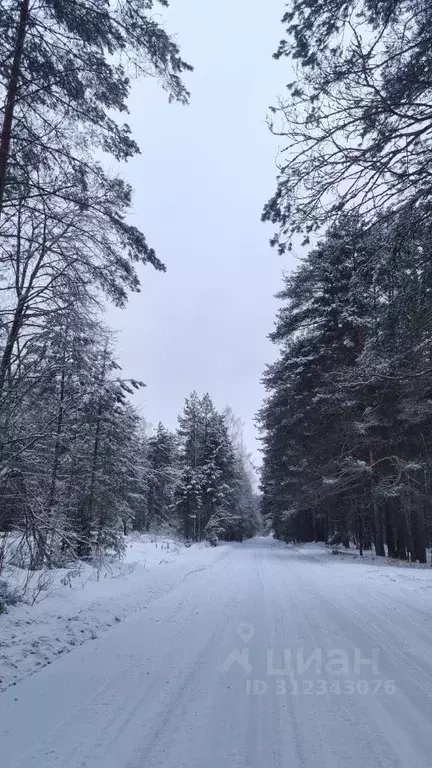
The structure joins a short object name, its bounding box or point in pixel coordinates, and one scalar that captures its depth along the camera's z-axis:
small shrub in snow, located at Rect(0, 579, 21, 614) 6.76
